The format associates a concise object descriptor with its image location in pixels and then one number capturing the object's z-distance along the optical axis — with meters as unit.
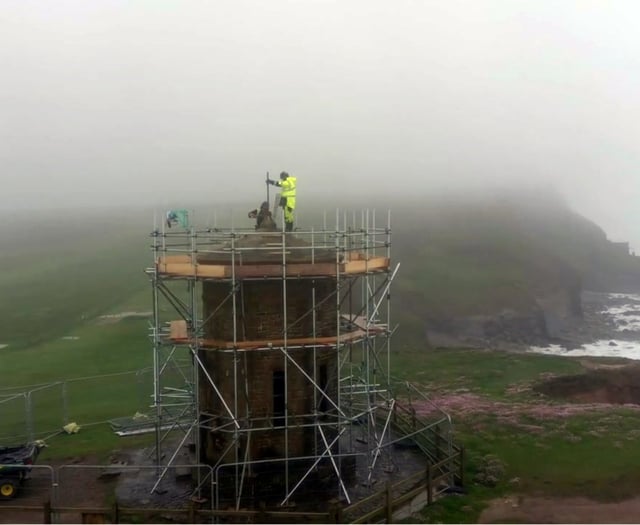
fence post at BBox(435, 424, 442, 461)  23.28
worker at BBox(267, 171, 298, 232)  22.69
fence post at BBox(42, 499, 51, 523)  18.20
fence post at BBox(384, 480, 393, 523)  18.64
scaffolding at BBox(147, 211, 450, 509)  20.23
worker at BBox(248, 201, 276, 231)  23.50
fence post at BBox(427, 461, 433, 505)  20.67
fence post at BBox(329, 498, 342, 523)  17.44
